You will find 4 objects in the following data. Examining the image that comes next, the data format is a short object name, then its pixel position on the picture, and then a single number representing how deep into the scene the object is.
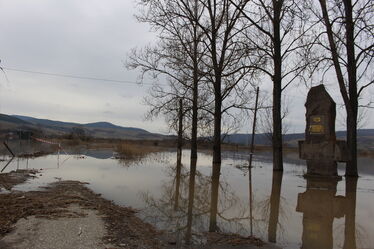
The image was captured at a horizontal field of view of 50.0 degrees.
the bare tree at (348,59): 19.17
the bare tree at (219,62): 24.36
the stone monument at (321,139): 17.92
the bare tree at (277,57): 20.72
